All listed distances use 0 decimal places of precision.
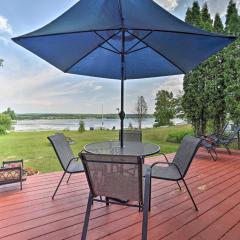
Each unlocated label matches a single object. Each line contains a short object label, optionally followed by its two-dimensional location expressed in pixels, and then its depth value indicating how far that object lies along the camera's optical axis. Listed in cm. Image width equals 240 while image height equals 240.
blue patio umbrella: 181
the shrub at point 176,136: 601
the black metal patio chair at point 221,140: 414
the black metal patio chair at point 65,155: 233
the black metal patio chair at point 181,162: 206
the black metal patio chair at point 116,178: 152
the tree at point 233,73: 480
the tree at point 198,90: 539
